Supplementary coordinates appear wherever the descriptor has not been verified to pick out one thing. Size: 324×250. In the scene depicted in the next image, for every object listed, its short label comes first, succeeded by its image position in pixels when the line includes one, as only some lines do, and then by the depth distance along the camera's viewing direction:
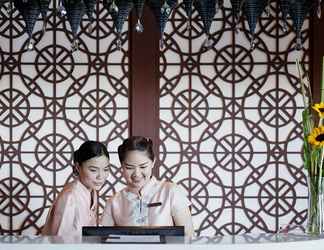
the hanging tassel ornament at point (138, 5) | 4.48
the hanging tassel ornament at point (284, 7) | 4.50
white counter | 3.18
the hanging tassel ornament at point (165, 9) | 4.45
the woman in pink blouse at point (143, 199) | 4.13
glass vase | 3.56
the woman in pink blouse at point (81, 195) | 4.11
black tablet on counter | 3.29
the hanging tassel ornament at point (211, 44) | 5.74
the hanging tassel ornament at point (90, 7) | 4.41
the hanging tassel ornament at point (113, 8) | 4.30
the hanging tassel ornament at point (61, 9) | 4.05
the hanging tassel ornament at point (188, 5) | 4.49
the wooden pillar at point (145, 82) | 5.79
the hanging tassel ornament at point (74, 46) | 4.51
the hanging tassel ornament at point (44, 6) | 4.40
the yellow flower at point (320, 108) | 3.66
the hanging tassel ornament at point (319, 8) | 4.18
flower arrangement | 3.57
